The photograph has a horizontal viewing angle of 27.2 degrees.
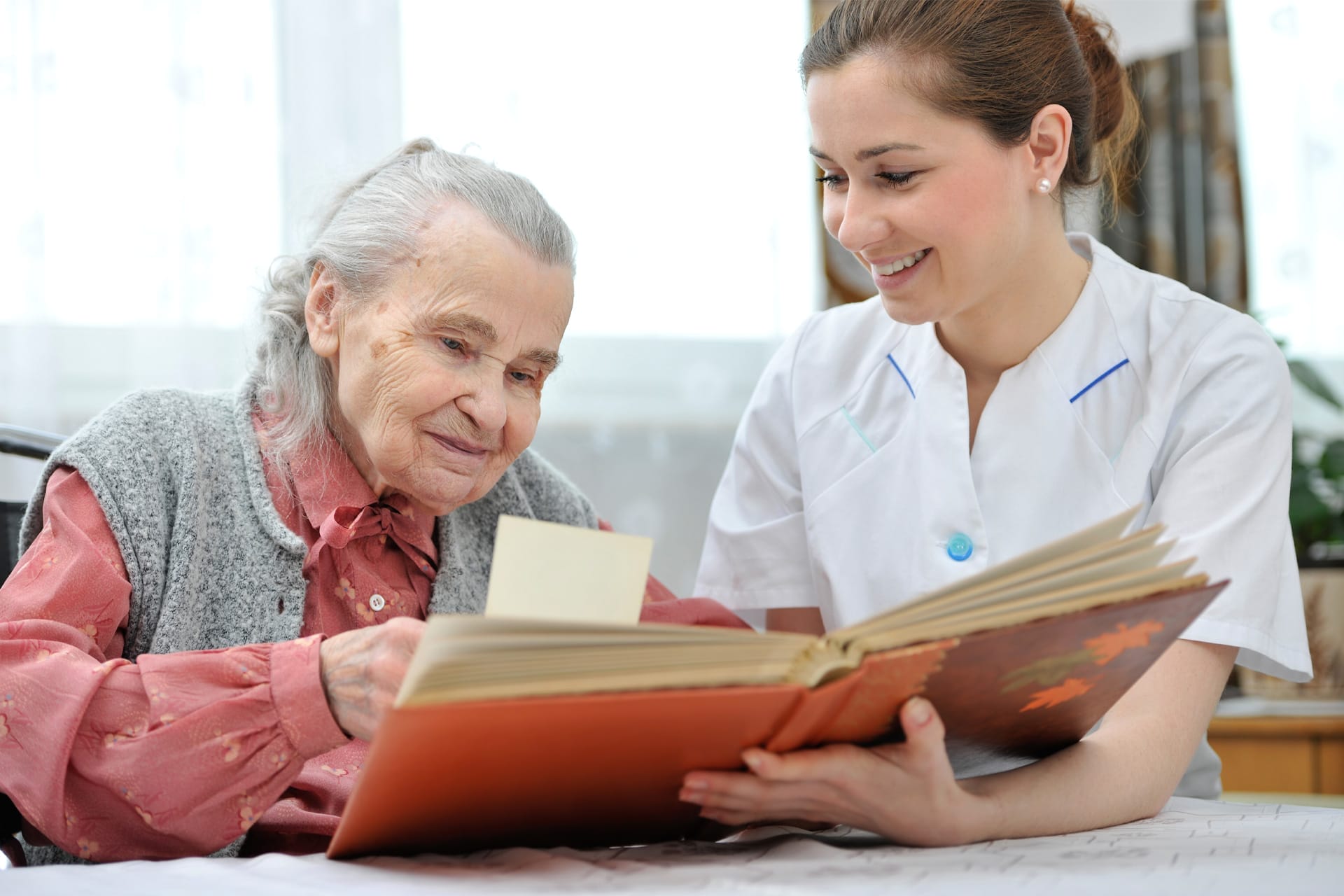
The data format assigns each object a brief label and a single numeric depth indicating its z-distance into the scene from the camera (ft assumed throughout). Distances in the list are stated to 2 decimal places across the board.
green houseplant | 9.90
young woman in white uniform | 6.42
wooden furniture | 9.29
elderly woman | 5.75
